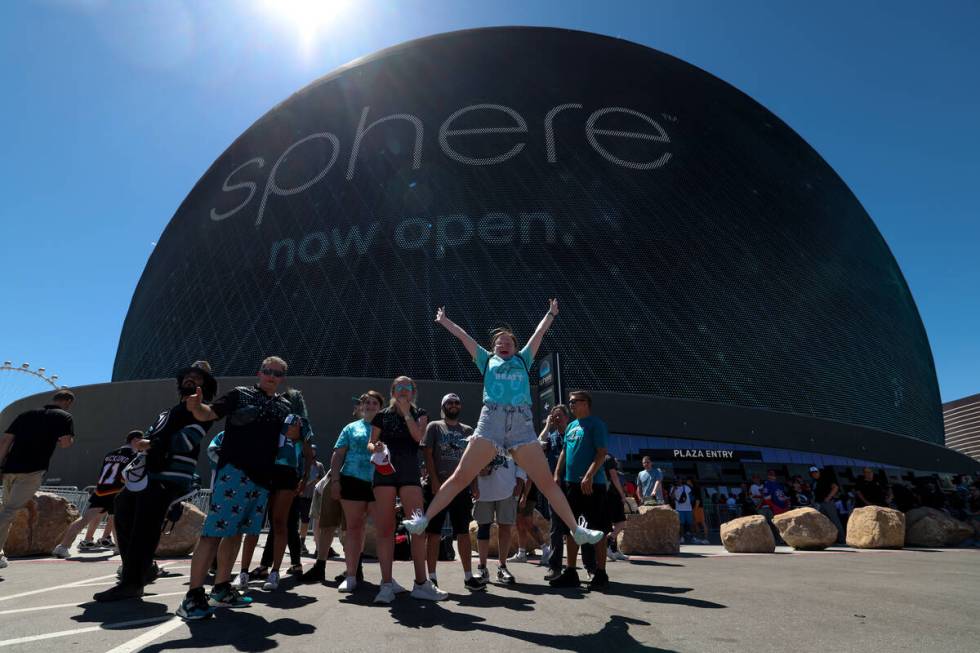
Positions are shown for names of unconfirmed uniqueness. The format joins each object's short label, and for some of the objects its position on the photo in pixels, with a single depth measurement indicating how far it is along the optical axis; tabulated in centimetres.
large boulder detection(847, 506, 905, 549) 850
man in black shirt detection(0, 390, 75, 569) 533
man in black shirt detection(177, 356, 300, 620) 330
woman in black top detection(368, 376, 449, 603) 373
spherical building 2319
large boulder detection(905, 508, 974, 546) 894
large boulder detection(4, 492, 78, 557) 697
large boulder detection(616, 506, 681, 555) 816
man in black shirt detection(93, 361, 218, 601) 373
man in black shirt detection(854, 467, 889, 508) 974
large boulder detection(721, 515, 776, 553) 809
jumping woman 346
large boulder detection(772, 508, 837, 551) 855
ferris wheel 4903
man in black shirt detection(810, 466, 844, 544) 981
